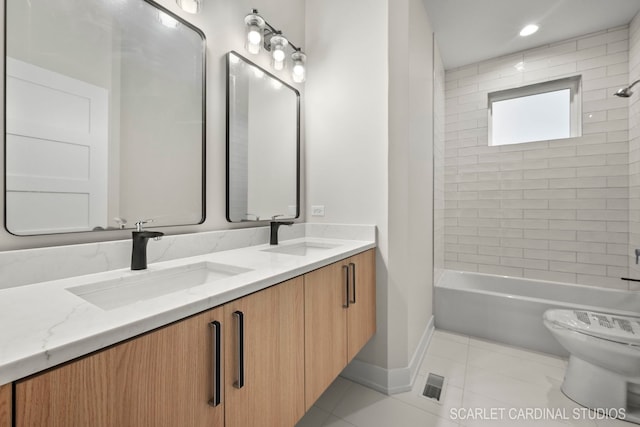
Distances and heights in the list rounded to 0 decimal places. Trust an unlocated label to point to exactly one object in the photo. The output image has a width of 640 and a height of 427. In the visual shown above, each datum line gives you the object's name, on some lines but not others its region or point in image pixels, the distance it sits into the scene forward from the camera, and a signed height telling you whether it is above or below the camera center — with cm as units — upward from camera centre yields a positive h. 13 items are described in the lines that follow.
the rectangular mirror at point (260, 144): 144 +41
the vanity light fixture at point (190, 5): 116 +90
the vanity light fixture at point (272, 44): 145 +101
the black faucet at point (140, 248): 93 -12
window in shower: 256 +102
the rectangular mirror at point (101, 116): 80 +34
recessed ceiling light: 233 +161
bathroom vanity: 42 -31
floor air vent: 157 -106
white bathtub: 206 -78
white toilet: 139 -80
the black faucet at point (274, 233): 157 -12
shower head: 205 +92
